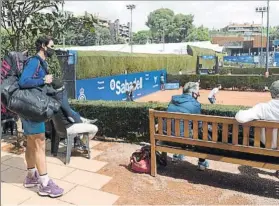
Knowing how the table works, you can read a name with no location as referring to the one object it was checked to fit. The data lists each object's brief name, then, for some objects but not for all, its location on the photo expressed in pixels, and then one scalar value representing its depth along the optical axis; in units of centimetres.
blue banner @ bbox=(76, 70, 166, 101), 1343
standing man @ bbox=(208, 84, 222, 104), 1559
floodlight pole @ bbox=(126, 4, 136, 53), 5687
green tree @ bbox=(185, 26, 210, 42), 12549
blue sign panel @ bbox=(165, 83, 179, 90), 2798
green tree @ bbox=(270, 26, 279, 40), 13471
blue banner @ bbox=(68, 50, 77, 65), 938
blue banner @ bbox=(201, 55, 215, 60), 3519
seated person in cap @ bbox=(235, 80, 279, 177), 361
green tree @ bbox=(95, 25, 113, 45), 10570
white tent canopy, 6223
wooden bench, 365
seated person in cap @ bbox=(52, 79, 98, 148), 475
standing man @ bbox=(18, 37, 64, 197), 349
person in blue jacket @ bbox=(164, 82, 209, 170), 443
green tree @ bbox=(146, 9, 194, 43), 12706
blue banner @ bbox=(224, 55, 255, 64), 6544
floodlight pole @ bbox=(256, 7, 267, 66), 5734
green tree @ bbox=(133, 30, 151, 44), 13575
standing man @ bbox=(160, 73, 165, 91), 2747
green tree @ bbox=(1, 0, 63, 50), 609
